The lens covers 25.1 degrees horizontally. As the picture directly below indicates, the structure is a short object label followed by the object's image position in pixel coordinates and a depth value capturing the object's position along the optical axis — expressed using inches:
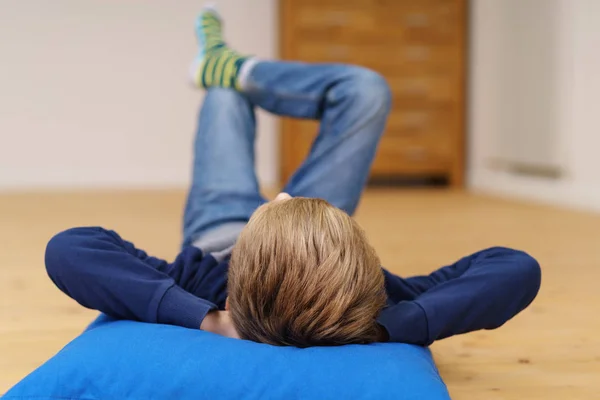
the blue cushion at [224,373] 50.9
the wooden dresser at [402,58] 203.3
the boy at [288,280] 51.6
